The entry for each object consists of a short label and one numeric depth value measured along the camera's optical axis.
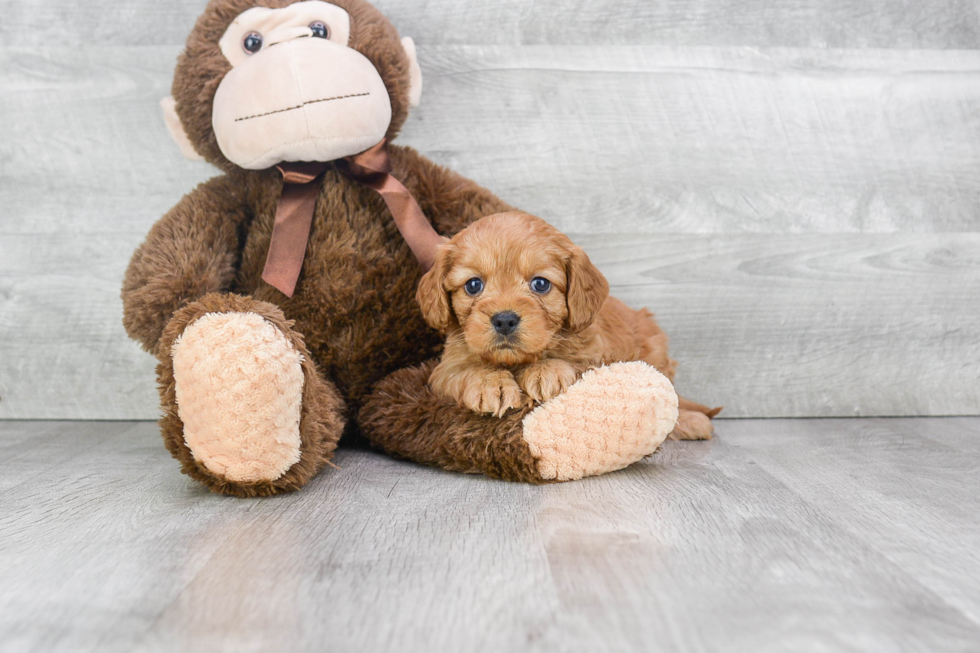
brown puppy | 0.99
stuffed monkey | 0.94
